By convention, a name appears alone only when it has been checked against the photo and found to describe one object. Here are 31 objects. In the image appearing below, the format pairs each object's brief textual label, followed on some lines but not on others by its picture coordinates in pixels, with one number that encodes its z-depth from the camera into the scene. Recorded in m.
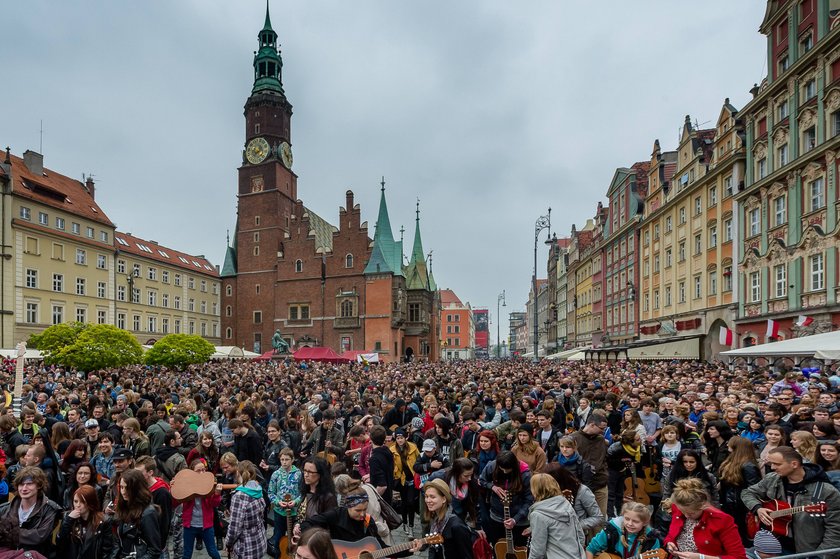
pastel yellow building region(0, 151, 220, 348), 38.94
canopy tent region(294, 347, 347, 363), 42.16
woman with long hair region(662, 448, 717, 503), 5.74
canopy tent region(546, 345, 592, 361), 37.38
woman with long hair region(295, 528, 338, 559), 3.02
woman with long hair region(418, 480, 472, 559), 4.44
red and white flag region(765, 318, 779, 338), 22.14
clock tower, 61.66
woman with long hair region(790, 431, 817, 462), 5.23
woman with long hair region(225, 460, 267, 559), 5.38
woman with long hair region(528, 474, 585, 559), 4.20
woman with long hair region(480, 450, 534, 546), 5.32
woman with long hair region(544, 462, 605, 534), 4.91
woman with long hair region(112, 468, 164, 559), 4.60
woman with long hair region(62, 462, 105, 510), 5.22
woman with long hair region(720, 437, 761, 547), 5.50
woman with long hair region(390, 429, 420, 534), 7.43
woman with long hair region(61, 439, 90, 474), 6.43
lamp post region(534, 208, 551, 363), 32.33
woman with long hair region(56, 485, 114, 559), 4.58
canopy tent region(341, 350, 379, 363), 42.58
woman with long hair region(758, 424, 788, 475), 5.96
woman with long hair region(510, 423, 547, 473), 6.18
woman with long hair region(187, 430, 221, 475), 7.07
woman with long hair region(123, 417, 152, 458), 7.42
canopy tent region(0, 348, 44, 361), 27.64
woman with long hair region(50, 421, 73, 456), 7.03
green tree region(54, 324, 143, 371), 23.55
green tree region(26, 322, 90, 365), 26.69
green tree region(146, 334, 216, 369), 29.66
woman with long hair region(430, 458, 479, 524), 5.39
